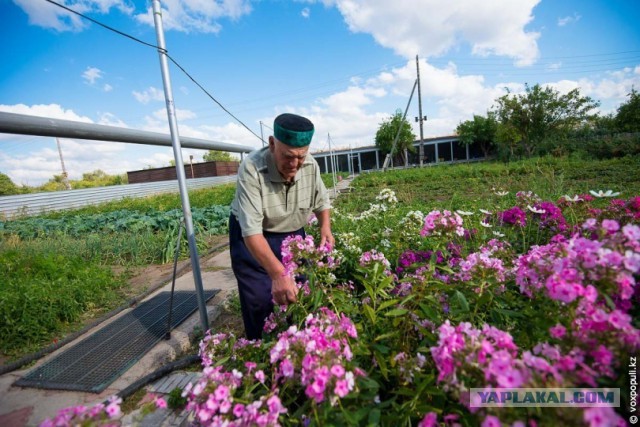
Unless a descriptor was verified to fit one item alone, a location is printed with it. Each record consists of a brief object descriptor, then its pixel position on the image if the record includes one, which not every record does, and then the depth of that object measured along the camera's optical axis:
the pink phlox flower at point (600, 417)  0.56
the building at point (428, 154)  35.20
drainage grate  2.15
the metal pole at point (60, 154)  30.84
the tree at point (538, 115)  22.88
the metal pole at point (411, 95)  22.80
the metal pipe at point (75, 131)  1.53
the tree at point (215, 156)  54.34
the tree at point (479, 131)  31.23
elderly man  1.67
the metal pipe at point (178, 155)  2.10
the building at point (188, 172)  28.62
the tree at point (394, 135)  34.23
